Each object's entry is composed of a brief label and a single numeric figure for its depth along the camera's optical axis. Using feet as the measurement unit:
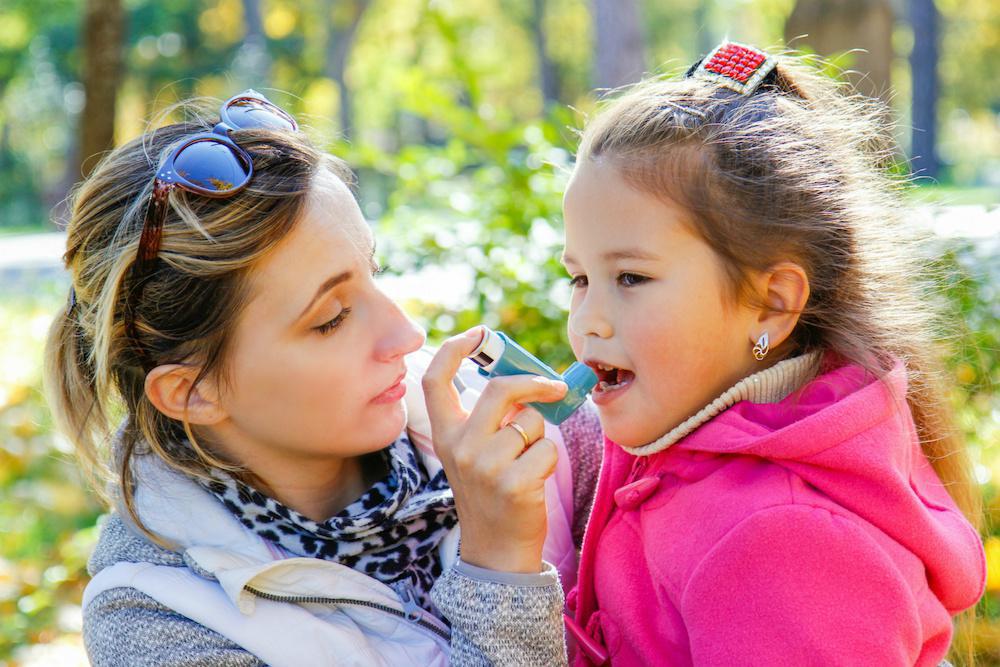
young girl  4.95
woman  5.81
